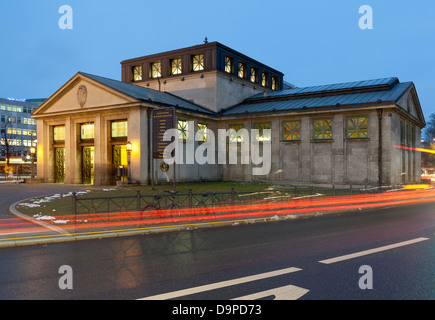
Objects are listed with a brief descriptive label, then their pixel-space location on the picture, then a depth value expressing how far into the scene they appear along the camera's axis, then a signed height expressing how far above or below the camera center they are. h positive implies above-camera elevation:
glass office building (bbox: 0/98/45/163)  107.69 +11.77
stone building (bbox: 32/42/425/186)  31.41 +3.34
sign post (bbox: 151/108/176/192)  21.44 +1.99
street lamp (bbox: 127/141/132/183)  30.82 +0.24
